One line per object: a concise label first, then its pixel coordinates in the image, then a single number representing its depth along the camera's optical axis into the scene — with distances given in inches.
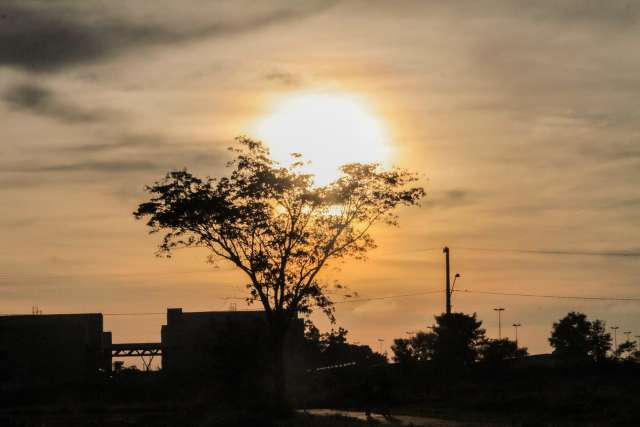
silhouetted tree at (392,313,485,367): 3505.2
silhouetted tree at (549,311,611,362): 6752.0
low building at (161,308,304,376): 2618.1
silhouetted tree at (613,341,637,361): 6411.4
